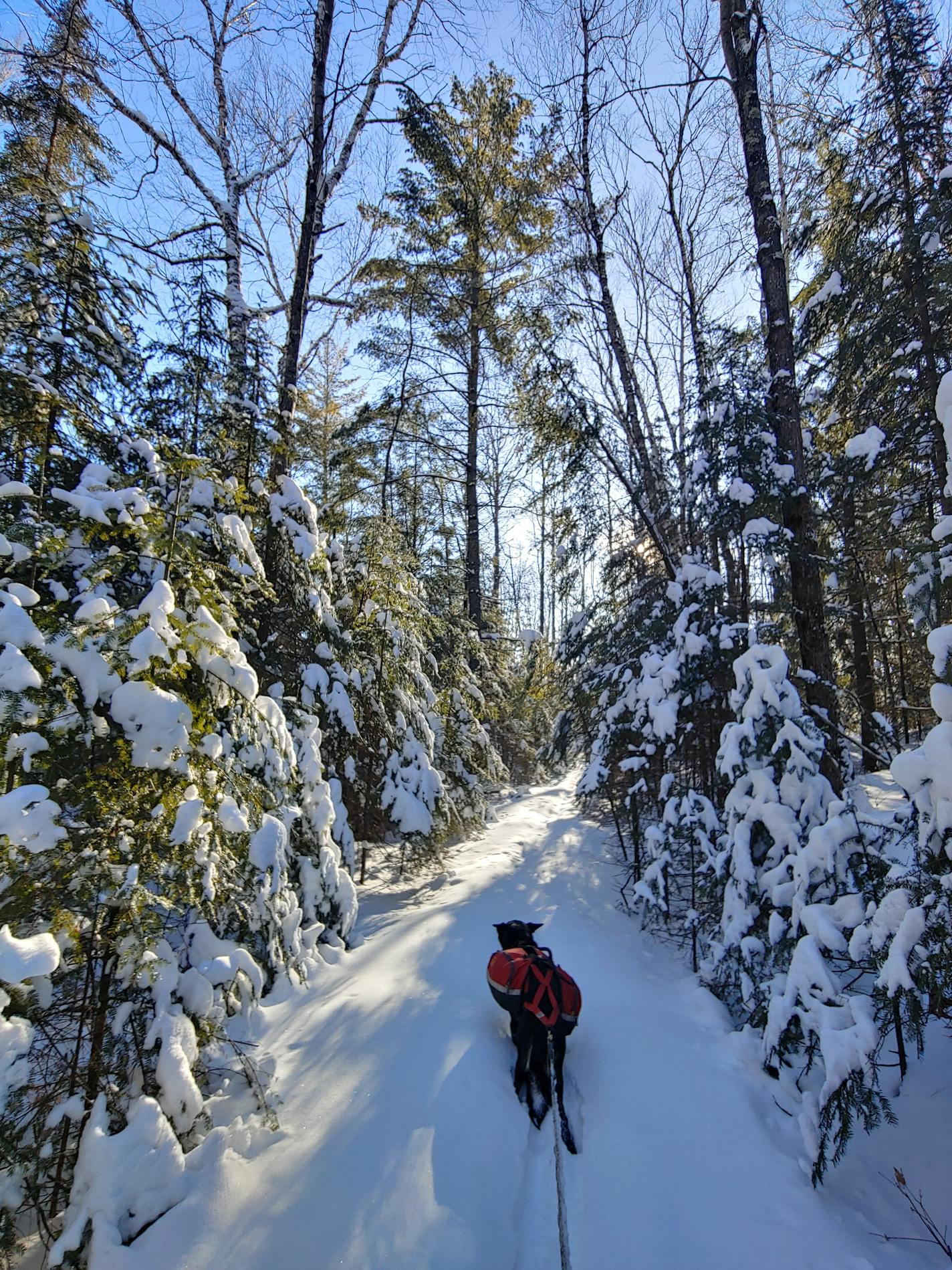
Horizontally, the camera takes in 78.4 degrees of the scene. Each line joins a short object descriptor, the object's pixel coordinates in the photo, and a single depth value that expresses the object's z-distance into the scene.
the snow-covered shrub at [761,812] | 3.26
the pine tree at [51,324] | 2.76
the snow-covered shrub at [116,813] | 1.90
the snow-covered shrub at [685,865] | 4.08
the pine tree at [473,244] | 9.87
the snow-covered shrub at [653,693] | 4.83
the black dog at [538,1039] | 2.98
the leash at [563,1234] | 1.94
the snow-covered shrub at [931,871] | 1.96
